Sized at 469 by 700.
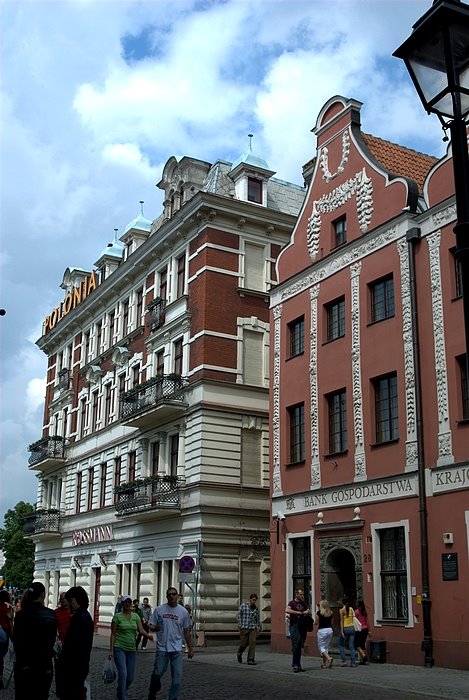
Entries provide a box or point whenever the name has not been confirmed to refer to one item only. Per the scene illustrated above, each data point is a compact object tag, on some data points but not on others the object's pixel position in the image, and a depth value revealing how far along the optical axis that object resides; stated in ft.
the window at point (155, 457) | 120.36
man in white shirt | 43.60
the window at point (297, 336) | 92.22
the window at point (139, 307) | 134.30
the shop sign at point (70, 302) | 157.79
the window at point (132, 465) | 128.47
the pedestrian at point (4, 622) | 51.65
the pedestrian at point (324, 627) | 71.15
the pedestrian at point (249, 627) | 74.43
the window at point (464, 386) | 68.03
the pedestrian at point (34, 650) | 29.58
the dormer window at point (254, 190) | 122.31
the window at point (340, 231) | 87.10
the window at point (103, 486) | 140.25
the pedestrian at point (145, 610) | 97.03
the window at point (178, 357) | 117.50
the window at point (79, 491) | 152.66
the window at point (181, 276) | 120.67
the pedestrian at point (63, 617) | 47.62
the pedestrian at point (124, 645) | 42.70
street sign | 85.15
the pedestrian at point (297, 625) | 67.92
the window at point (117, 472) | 134.21
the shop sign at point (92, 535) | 134.31
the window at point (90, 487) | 146.82
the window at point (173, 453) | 114.73
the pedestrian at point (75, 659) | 32.35
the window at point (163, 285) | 124.88
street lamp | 22.72
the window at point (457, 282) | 70.33
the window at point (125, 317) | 139.64
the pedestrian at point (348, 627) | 70.59
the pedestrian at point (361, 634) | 71.72
